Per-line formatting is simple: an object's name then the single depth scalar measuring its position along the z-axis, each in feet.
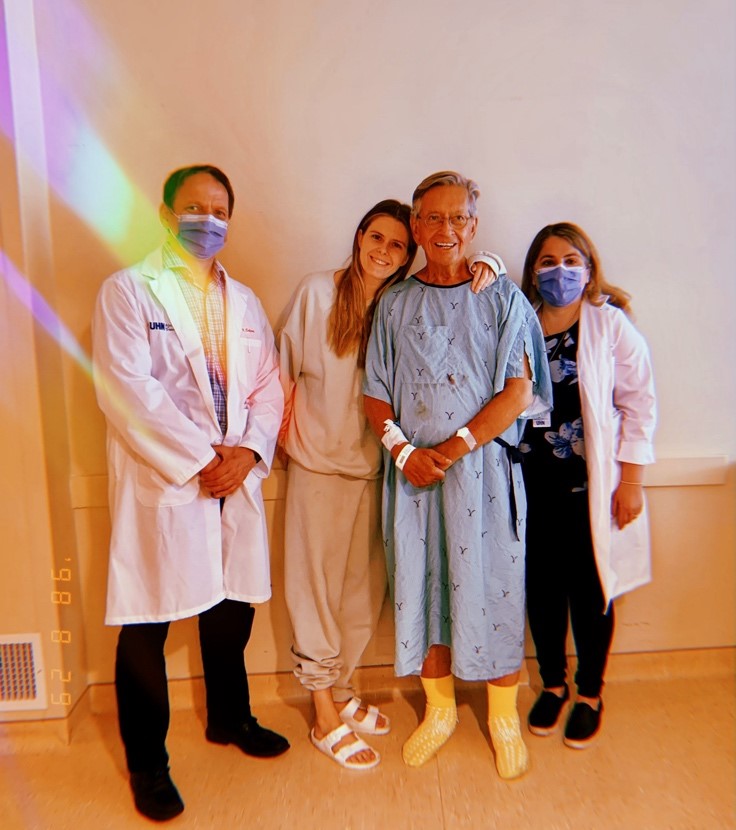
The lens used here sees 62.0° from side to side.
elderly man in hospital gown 5.39
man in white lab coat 5.20
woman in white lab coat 5.84
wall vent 6.14
